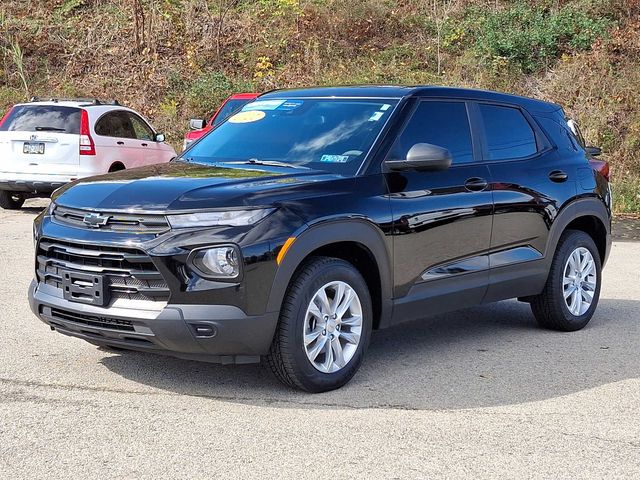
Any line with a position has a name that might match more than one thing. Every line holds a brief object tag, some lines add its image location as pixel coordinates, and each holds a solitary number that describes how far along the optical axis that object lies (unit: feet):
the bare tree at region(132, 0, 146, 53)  89.20
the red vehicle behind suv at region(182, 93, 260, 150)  59.09
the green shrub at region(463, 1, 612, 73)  78.48
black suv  17.67
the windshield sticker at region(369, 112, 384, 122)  21.53
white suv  50.67
